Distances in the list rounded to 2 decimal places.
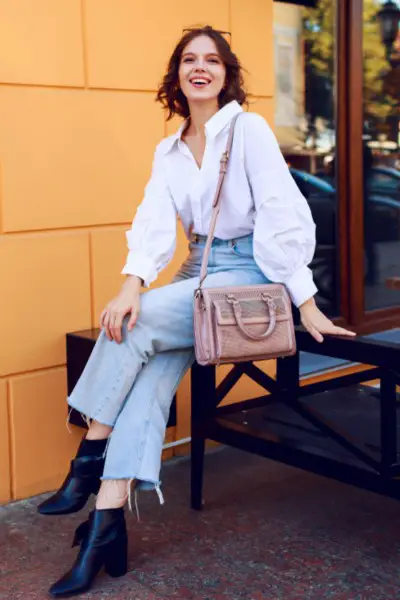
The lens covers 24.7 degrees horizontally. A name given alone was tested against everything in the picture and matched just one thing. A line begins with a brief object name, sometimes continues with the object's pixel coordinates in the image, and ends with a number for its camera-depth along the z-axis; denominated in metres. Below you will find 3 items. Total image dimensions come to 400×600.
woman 2.99
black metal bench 2.98
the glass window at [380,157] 5.67
